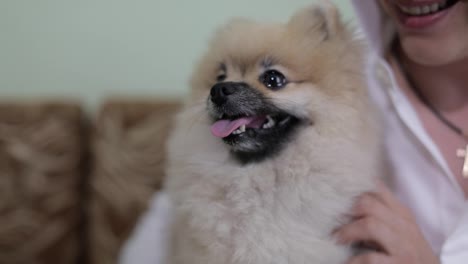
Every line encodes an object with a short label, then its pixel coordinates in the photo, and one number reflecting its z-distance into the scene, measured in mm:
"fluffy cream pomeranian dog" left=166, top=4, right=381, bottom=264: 831
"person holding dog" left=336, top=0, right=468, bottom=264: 853
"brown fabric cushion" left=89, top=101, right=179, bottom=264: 1630
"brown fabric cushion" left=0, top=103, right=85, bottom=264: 1589
